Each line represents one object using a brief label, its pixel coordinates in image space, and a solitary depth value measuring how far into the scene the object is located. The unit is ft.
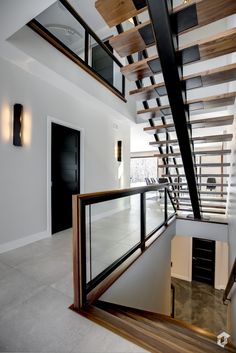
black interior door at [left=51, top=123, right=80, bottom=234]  11.68
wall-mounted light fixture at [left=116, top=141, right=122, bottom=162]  18.16
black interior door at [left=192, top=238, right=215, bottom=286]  23.06
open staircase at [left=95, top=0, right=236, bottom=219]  4.63
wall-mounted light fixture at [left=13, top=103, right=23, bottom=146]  9.18
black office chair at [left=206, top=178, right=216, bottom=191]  30.99
